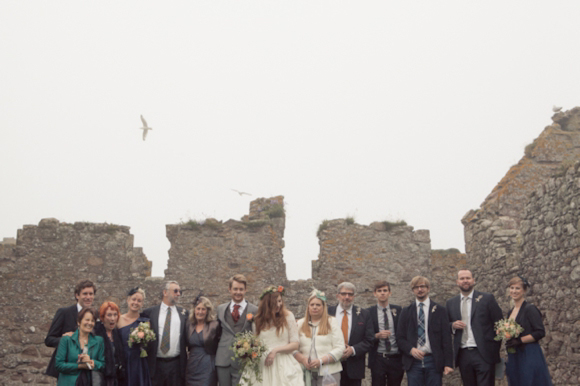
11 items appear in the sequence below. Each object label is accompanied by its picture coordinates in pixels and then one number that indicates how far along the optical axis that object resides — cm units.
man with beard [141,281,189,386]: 749
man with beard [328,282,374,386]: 752
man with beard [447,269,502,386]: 740
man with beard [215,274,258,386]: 743
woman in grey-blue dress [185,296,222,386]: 745
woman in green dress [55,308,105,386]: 660
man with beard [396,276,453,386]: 741
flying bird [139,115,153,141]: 1251
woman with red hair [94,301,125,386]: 690
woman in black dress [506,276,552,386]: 700
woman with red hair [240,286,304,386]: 699
